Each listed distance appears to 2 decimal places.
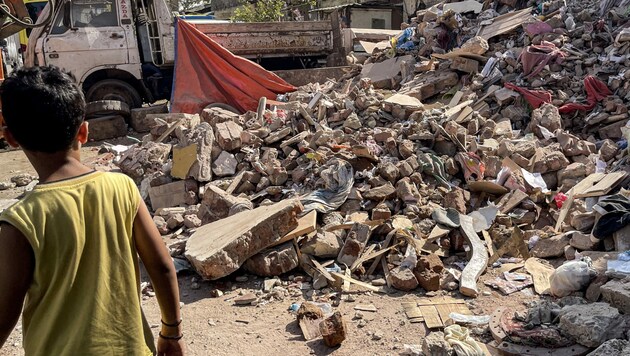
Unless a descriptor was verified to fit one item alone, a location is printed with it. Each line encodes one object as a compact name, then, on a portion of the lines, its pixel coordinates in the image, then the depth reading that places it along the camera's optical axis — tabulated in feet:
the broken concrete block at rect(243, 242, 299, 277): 15.81
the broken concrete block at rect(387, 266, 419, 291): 14.98
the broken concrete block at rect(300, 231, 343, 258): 16.37
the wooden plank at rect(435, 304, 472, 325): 13.59
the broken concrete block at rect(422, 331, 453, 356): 11.46
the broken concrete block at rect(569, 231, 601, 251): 15.62
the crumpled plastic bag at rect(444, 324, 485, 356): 11.41
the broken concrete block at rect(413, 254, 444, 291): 14.92
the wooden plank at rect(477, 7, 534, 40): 31.07
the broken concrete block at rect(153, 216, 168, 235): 19.76
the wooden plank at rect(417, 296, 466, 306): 14.25
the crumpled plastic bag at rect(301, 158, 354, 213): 18.34
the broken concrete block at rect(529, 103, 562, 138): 23.80
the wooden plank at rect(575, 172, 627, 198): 17.66
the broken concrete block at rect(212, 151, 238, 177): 22.49
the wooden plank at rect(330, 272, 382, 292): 15.20
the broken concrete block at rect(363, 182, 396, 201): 18.57
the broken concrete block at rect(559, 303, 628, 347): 11.19
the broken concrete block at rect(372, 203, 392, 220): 17.67
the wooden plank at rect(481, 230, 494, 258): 16.51
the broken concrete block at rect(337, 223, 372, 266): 16.22
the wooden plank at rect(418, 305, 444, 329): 13.25
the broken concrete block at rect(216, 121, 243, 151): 23.21
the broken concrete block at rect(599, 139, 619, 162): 20.80
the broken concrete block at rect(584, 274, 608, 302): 13.32
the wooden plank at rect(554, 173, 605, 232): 17.71
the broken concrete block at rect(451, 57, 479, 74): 29.84
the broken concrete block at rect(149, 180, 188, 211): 22.17
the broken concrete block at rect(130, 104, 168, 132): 36.14
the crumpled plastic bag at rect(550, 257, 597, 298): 13.73
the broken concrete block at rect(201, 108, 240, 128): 27.42
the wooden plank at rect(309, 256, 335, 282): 15.38
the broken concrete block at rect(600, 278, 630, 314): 11.97
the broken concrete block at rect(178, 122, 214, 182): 22.25
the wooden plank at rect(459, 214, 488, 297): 14.71
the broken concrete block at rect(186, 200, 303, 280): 15.21
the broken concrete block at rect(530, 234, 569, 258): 16.19
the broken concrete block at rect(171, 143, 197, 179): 22.56
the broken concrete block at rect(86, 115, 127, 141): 34.83
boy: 4.90
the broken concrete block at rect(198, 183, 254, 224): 18.97
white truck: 34.81
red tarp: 34.76
